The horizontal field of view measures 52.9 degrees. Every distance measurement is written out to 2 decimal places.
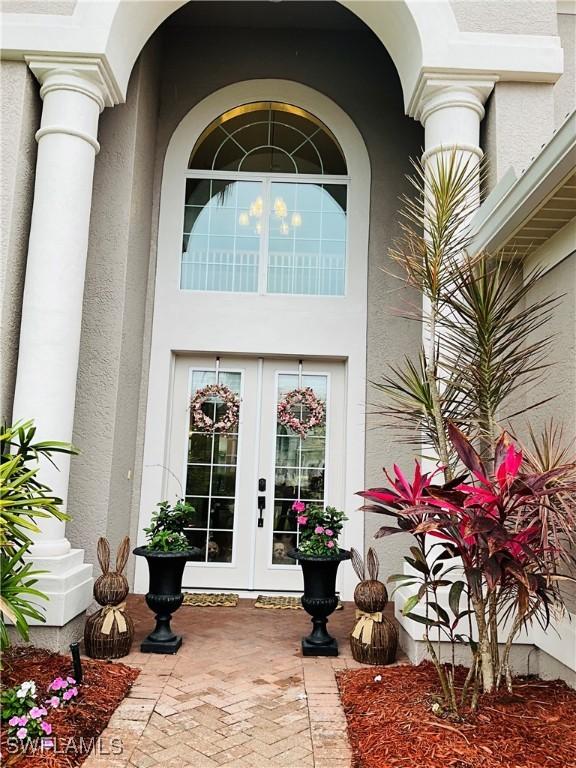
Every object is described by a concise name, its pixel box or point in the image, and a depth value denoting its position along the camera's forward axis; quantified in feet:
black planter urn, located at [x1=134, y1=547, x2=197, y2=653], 13.69
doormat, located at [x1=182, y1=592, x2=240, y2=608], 18.11
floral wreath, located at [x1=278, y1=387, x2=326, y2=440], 20.43
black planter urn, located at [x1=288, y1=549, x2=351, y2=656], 13.84
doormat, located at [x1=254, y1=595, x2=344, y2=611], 18.20
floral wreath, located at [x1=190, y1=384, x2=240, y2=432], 20.39
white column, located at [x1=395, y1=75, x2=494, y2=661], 14.53
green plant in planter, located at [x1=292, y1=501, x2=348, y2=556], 14.12
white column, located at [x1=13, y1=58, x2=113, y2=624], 13.56
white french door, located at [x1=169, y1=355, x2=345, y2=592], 19.88
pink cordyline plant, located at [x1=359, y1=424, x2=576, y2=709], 8.61
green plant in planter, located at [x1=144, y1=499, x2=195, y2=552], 13.92
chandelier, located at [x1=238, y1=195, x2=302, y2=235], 21.43
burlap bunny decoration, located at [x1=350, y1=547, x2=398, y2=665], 13.14
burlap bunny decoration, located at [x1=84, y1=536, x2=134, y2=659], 13.10
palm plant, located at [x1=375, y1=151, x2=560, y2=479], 10.72
